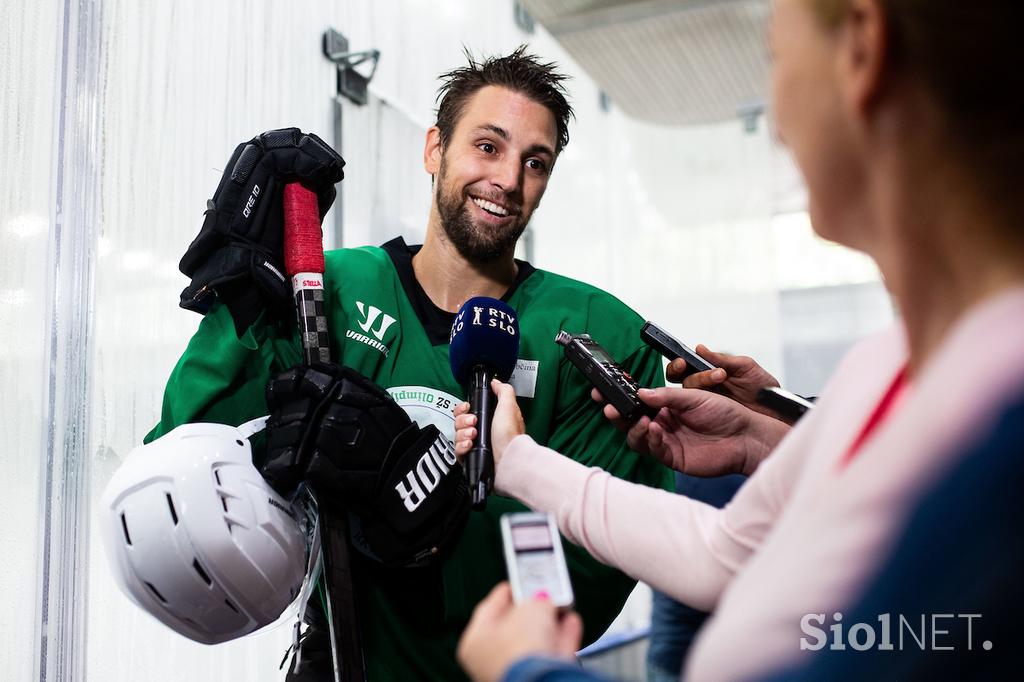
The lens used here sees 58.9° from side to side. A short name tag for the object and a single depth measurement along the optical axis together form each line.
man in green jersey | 1.49
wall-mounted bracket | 2.86
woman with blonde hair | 0.47
